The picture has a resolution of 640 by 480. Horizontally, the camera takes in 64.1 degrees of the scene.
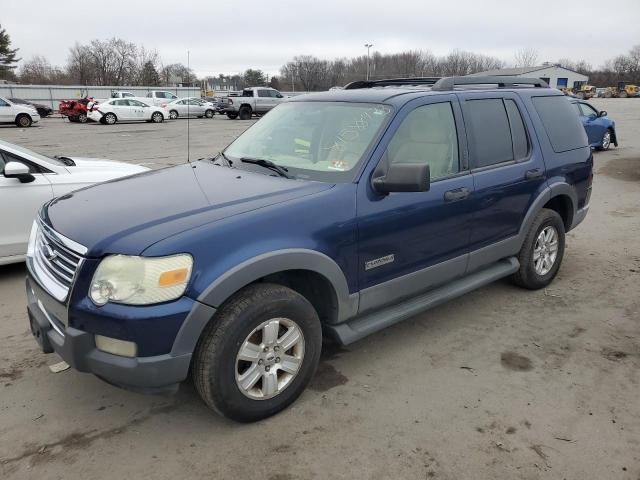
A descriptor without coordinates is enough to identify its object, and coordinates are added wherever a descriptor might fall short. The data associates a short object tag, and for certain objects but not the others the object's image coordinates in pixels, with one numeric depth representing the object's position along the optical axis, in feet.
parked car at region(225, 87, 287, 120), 108.17
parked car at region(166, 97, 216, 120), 112.78
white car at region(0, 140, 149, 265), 16.46
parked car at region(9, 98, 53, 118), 119.55
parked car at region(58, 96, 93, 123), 98.99
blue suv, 8.29
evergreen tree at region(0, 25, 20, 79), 241.90
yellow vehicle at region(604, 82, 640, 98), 273.33
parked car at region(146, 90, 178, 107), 117.60
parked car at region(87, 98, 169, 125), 95.31
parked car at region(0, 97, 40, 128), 86.79
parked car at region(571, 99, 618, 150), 49.57
